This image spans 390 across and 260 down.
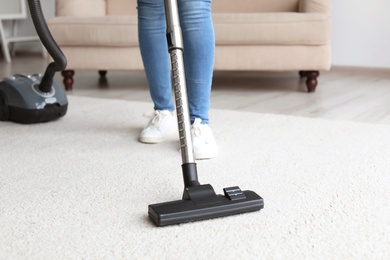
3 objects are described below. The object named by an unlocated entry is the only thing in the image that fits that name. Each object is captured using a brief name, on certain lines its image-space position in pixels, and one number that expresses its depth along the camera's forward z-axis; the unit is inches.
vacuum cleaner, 39.6
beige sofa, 103.4
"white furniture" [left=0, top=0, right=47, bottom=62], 171.2
